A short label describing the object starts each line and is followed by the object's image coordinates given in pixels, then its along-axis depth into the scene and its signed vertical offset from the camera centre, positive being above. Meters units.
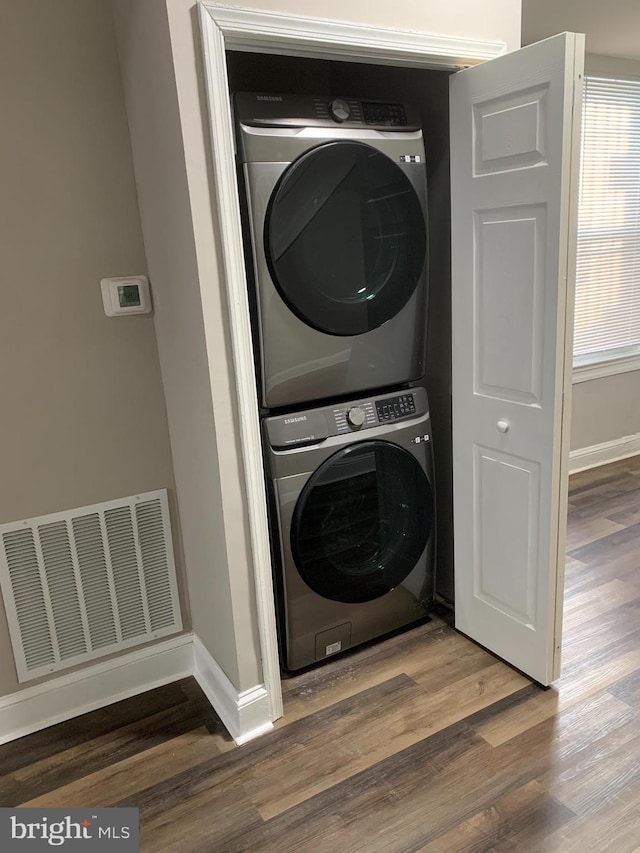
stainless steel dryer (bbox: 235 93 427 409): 1.82 +0.05
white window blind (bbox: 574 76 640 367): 3.57 +0.10
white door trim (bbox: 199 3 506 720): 1.55 +0.47
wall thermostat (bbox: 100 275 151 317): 1.95 -0.06
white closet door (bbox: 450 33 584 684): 1.71 -0.24
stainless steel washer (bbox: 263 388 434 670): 2.04 -0.85
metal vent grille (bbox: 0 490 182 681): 1.98 -0.94
